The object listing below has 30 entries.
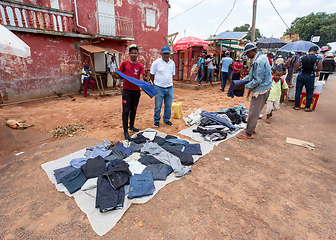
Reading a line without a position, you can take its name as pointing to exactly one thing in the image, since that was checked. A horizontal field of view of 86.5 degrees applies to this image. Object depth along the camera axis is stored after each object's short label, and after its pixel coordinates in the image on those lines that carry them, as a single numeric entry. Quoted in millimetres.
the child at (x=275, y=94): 5199
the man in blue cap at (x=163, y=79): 4578
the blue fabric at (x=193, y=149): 3433
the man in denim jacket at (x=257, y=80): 3723
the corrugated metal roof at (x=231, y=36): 11289
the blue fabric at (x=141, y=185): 2364
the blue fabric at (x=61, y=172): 2674
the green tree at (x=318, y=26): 31448
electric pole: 10305
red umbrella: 10971
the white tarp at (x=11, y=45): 3605
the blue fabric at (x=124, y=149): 3426
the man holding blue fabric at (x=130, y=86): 3979
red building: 8070
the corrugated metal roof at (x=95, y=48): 9656
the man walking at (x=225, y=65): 9805
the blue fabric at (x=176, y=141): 3745
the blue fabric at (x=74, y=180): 2471
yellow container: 5562
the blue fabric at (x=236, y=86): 4080
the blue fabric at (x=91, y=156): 2983
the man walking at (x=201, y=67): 11520
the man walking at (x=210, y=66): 11430
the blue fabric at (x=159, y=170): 2717
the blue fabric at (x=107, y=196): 2117
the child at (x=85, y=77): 9384
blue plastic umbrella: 8055
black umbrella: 11453
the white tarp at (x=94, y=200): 1963
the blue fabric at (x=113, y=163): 2887
